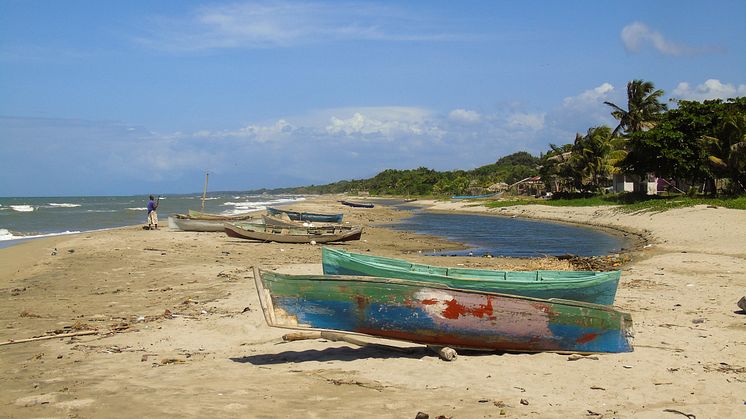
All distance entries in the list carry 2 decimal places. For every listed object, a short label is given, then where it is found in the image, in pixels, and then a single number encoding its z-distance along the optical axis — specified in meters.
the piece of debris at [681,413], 5.79
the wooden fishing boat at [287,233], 25.36
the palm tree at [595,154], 52.28
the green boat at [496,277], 8.94
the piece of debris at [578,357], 8.05
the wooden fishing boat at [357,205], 70.81
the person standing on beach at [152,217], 30.57
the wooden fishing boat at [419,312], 7.80
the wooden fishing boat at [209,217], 30.96
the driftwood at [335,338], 7.98
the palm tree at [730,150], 35.12
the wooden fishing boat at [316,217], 34.94
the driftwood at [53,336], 8.80
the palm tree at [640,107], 50.16
